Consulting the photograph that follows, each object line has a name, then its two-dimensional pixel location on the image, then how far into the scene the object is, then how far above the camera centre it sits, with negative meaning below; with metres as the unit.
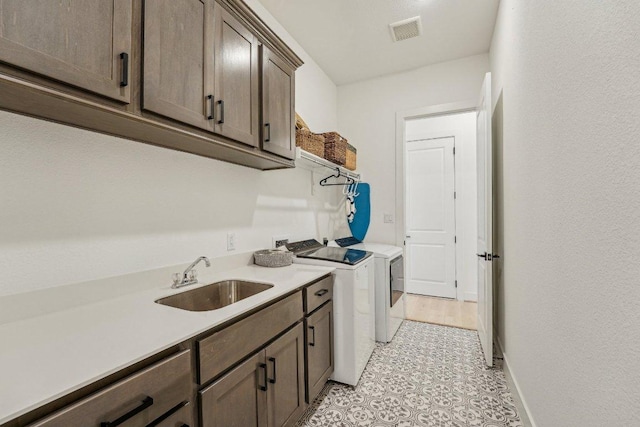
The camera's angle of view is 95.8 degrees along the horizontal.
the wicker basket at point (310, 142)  2.34 +0.64
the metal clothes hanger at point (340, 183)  2.97 +0.43
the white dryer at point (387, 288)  2.70 -0.69
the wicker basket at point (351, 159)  3.06 +0.65
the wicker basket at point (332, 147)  2.66 +0.66
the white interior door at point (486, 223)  2.26 -0.05
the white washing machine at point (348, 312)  2.02 -0.67
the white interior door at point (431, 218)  4.13 -0.01
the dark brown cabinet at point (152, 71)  0.82 +0.55
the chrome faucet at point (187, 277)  1.46 -0.31
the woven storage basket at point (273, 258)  2.03 -0.28
